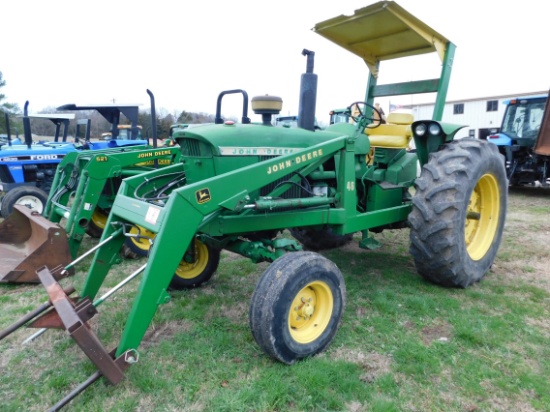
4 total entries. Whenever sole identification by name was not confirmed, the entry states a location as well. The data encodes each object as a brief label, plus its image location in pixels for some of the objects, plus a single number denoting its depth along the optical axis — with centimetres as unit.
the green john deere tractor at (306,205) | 249
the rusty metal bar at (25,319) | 238
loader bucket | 414
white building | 2553
